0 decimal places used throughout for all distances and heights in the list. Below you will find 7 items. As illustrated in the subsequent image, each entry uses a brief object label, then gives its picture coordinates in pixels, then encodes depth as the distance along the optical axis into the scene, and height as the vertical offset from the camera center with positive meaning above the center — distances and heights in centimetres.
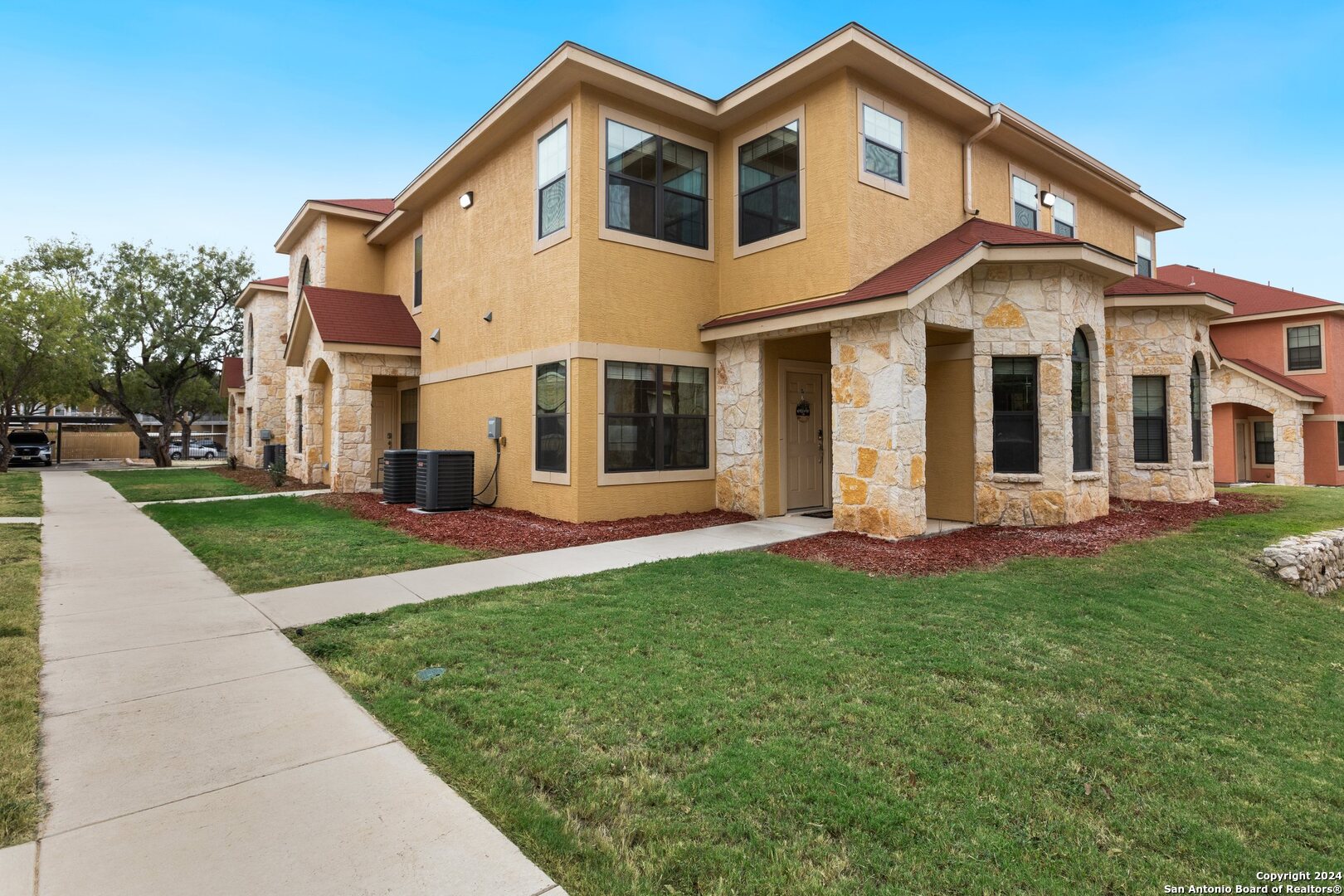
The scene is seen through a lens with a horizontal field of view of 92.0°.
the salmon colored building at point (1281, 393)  2202 +223
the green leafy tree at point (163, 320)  2930 +660
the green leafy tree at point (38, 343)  2277 +435
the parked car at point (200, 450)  4781 +91
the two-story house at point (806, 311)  924 +236
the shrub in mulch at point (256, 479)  1652 -50
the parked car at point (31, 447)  3000 +73
